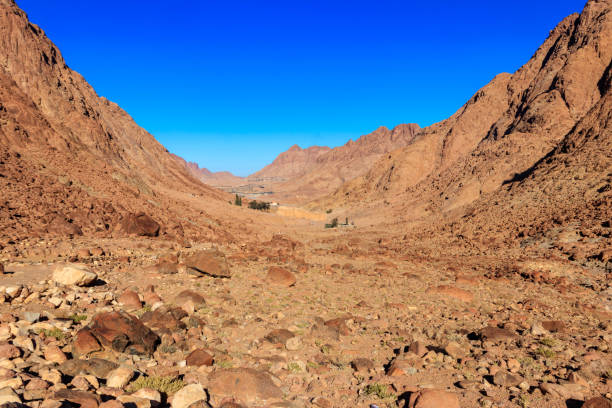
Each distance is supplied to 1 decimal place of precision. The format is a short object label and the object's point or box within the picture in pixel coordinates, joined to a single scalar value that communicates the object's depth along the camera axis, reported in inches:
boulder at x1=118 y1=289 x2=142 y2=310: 349.4
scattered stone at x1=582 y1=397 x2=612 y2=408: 215.2
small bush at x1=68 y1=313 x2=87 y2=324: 289.6
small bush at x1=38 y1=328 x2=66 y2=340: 251.8
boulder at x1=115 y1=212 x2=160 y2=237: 764.6
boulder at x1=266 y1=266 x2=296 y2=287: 518.3
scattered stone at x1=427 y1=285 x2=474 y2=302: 500.1
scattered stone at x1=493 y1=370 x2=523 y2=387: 252.5
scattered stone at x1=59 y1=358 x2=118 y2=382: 213.5
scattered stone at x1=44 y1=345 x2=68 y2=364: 221.5
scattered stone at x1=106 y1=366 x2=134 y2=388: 209.8
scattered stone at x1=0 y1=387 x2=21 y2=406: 148.5
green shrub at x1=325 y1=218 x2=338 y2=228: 1884.7
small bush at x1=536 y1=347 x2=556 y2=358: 297.6
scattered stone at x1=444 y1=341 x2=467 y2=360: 298.7
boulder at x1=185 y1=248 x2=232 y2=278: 513.0
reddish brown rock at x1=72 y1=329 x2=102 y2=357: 238.7
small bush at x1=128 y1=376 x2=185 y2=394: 215.6
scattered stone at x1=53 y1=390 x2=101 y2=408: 169.8
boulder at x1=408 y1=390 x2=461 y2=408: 218.3
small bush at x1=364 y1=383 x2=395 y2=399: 240.7
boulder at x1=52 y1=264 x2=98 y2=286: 365.1
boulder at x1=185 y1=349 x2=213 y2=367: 260.1
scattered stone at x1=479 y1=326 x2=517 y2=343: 333.1
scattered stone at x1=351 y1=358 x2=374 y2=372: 276.7
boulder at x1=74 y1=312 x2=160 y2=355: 255.4
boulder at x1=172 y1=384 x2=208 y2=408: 201.8
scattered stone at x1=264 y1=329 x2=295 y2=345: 317.4
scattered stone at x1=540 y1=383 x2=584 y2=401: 235.9
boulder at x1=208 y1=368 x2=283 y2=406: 227.6
